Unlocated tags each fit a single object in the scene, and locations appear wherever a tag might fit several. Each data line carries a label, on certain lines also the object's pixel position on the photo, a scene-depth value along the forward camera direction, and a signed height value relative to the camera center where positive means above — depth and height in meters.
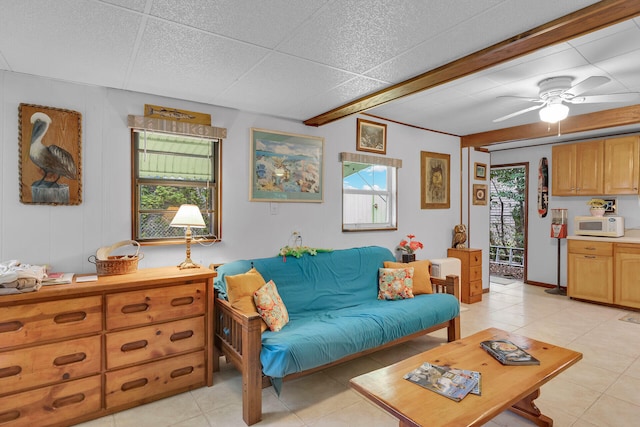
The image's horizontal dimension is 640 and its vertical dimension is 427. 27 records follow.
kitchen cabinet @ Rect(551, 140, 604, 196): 5.14 +0.65
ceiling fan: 2.88 +1.00
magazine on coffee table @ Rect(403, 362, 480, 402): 1.73 -0.91
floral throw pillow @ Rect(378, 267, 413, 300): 3.53 -0.76
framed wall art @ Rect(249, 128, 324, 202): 3.42 +0.45
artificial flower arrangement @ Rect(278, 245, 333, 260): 3.39 -0.41
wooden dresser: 2.02 -0.89
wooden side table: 4.97 -0.93
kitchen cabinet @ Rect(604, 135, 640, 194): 4.82 +0.66
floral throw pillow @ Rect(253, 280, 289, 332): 2.59 -0.76
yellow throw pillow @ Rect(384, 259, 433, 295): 3.66 -0.70
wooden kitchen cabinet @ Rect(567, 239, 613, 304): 4.78 -0.86
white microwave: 4.87 -0.22
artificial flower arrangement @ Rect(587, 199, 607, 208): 5.22 +0.12
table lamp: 2.72 -0.09
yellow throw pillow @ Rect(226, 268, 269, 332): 2.59 -0.64
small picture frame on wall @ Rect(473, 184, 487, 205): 5.57 +0.27
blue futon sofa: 2.25 -0.89
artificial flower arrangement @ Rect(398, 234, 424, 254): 4.45 -0.46
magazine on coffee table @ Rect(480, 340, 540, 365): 2.05 -0.90
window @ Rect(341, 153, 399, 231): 4.17 +0.22
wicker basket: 2.49 -0.39
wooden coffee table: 1.56 -0.92
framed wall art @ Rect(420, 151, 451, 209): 4.86 +0.43
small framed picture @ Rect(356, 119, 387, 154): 4.14 +0.91
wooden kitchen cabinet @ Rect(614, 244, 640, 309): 4.54 -0.87
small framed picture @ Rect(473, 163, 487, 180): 5.61 +0.67
